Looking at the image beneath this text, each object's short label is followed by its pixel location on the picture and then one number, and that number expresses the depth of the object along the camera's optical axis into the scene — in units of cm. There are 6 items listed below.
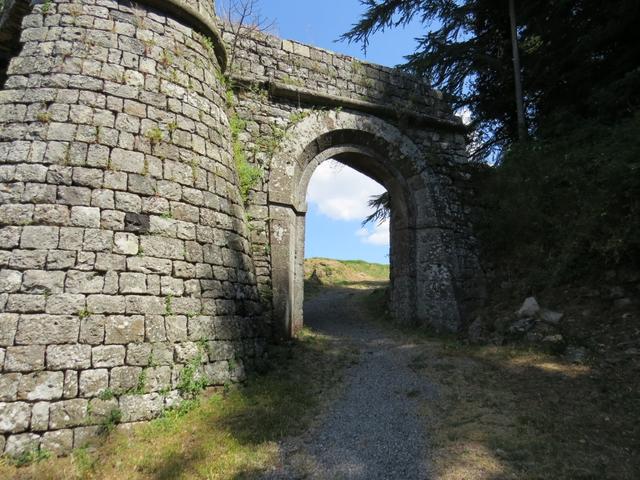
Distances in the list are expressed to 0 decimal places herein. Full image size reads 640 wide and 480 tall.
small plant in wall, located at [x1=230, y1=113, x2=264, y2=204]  612
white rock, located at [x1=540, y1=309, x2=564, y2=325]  563
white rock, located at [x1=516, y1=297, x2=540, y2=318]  604
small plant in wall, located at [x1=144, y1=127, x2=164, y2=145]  450
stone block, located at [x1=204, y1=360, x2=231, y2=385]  415
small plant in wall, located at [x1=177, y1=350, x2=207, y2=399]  393
